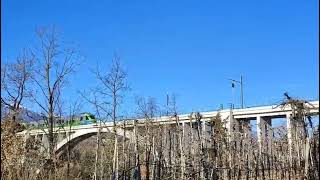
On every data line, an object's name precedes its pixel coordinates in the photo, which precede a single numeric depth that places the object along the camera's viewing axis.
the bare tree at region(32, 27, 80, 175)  23.75
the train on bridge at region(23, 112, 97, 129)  27.89
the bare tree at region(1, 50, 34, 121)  25.75
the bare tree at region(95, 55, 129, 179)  23.21
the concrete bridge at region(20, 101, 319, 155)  36.62
